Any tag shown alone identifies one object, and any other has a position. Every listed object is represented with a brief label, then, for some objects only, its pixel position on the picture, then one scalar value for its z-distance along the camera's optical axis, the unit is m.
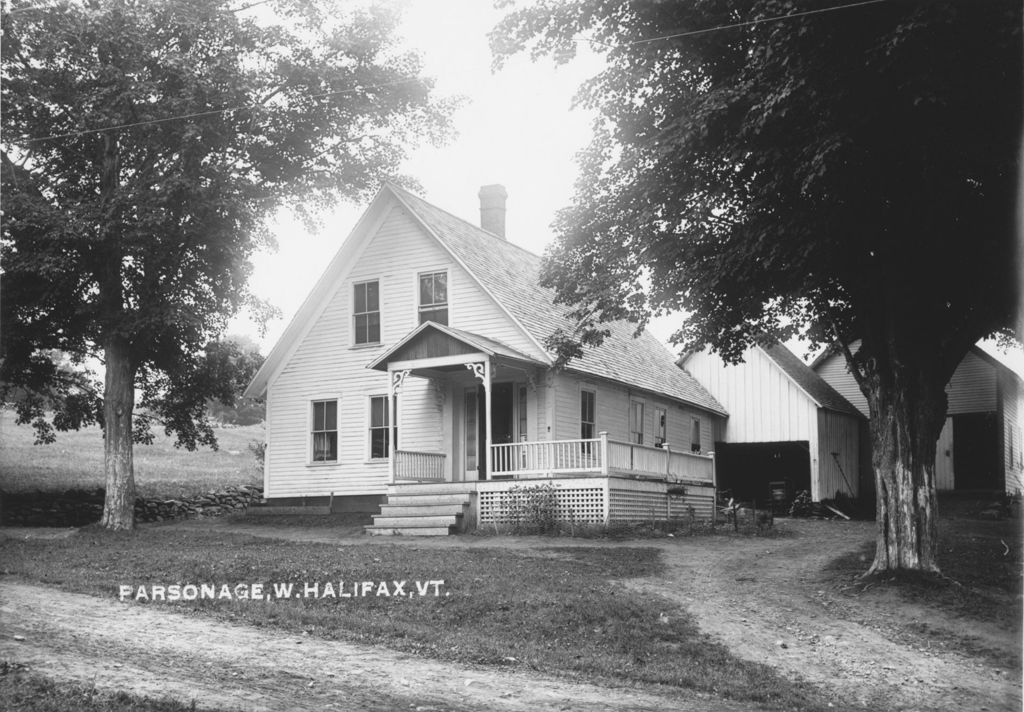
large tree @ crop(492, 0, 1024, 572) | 12.06
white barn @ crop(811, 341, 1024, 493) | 33.62
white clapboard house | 22.06
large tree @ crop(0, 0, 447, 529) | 21.42
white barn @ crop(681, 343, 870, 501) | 32.53
